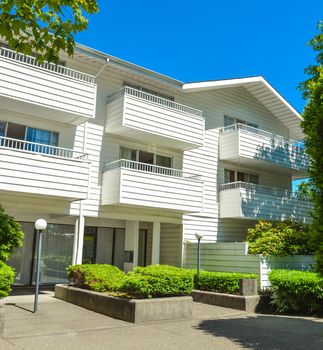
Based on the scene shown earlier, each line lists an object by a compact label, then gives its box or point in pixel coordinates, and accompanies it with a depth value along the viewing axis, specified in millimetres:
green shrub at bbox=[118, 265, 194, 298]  11117
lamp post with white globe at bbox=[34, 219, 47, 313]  11564
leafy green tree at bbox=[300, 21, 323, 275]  8695
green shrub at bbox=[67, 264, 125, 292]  12781
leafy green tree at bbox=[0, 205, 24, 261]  8500
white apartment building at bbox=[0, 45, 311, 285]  14562
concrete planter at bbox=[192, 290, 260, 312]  13211
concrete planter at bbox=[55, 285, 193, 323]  10539
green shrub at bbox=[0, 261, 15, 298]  8247
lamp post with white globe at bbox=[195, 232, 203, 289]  15533
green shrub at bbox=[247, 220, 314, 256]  15720
